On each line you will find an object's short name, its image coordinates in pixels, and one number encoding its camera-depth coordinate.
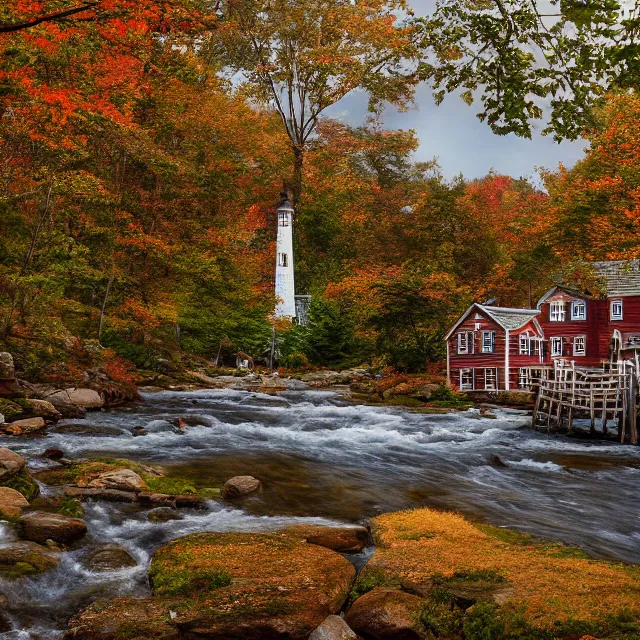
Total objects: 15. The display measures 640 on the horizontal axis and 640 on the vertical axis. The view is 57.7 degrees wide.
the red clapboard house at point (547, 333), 31.25
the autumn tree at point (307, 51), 39.91
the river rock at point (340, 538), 7.72
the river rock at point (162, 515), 8.65
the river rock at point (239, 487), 10.02
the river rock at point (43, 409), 16.20
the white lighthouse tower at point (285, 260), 42.69
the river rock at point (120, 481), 9.76
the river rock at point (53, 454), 11.77
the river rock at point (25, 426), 14.18
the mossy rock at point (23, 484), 8.94
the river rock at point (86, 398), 18.75
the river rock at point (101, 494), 9.23
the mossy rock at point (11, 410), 15.48
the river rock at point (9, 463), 9.07
